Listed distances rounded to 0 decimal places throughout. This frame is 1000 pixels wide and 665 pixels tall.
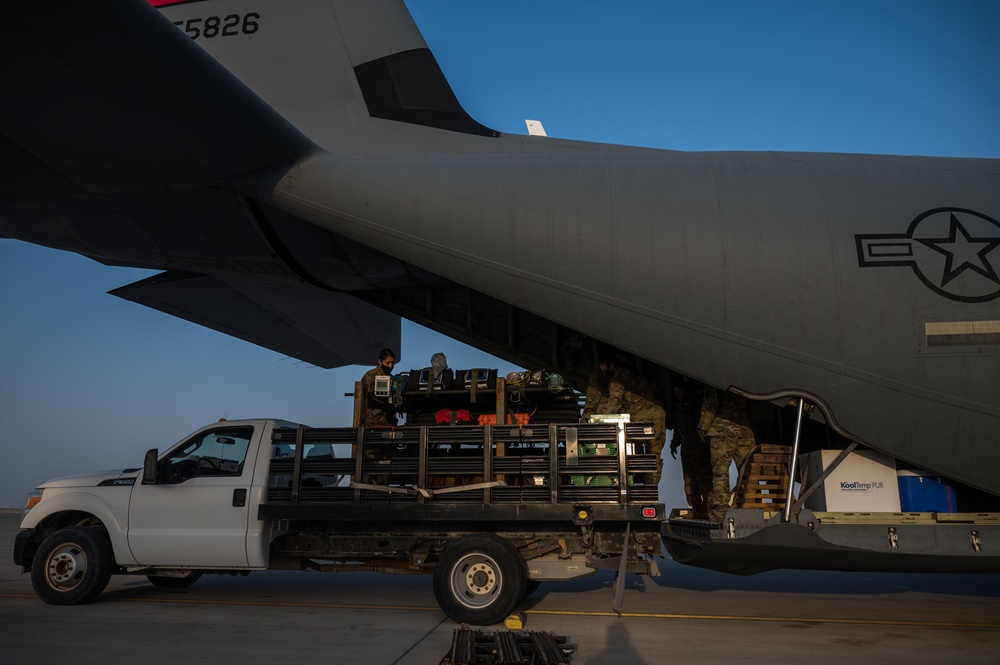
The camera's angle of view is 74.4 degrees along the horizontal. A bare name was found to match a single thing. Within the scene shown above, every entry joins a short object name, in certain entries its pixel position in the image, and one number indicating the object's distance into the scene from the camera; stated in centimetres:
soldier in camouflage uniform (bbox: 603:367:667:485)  924
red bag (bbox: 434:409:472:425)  978
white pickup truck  745
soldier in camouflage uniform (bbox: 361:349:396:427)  975
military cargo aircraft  754
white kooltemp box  740
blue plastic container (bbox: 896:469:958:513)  745
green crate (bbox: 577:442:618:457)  765
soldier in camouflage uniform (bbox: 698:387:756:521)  844
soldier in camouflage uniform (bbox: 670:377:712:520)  1034
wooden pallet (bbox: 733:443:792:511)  769
